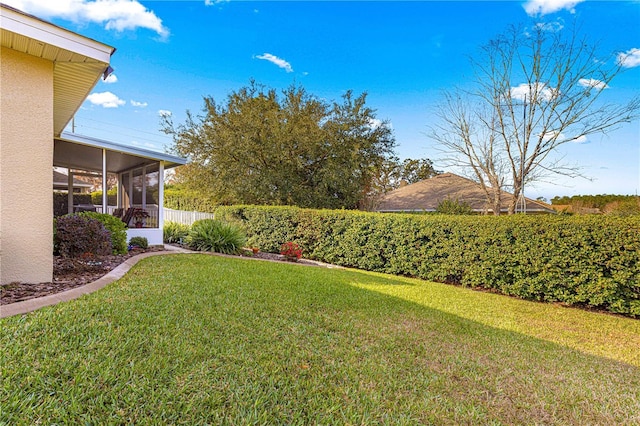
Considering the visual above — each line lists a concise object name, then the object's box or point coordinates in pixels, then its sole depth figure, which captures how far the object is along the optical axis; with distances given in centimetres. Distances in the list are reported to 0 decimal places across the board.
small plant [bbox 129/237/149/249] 1009
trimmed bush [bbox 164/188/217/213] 1995
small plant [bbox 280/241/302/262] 1066
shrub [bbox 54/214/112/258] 626
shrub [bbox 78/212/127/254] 778
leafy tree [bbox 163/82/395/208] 1722
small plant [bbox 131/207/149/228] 1119
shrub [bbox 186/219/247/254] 1027
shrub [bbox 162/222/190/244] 1338
